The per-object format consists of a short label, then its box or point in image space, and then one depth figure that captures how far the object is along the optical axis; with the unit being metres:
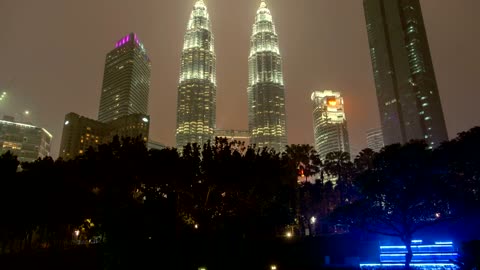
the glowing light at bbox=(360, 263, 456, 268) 36.99
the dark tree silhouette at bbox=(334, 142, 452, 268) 38.28
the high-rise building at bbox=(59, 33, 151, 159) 194.00
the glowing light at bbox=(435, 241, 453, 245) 40.30
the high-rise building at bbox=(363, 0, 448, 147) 172.75
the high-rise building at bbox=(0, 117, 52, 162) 180.62
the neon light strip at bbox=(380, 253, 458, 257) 39.47
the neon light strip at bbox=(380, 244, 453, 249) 40.25
